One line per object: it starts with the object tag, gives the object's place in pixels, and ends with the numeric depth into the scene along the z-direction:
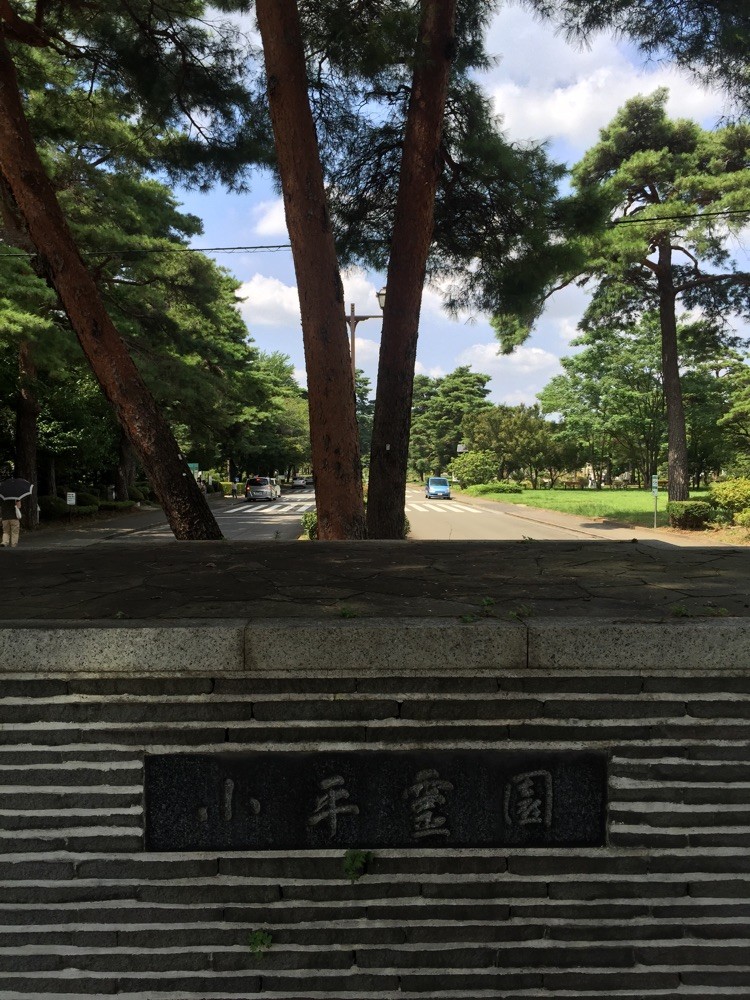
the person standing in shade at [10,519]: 11.57
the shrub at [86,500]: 22.33
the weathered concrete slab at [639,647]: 2.11
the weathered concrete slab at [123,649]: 2.10
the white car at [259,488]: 35.38
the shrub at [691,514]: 16.89
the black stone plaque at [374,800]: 2.12
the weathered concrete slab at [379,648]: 2.09
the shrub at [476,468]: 48.31
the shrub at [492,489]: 41.53
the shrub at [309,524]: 11.66
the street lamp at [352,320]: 16.13
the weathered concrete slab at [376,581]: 2.50
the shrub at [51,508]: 19.59
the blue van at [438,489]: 36.91
